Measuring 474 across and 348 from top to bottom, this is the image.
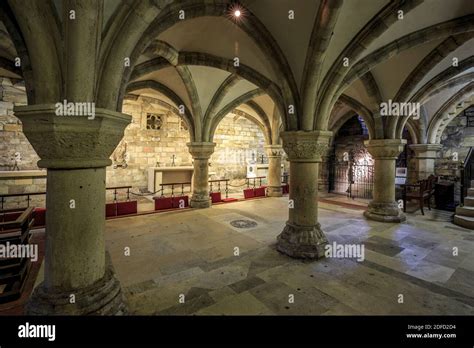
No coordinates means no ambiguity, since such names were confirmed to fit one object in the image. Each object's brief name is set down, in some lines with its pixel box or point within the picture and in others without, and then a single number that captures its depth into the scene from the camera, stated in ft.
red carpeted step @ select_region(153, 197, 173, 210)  20.79
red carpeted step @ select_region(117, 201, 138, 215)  18.61
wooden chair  19.76
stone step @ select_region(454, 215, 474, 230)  16.07
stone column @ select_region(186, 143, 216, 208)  21.72
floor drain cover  16.08
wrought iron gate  31.40
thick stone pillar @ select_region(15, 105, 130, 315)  5.52
